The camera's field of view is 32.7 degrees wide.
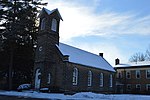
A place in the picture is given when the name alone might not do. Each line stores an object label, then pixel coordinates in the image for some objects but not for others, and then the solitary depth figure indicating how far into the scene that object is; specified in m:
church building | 38.19
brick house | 60.53
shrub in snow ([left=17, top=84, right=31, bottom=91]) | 40.70
